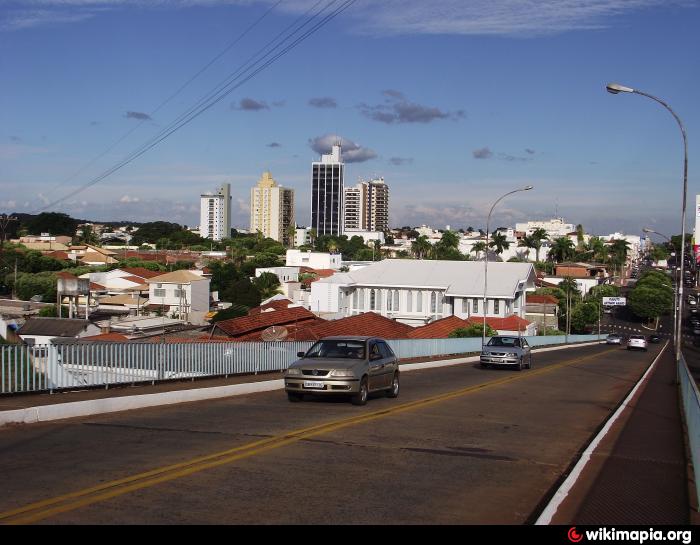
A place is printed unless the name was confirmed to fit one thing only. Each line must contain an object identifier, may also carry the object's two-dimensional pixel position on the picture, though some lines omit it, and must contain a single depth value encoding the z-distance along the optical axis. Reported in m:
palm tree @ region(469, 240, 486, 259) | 172.70
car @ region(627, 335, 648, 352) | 64.49
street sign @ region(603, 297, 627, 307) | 117.43
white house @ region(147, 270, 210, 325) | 98.19
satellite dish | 46.06
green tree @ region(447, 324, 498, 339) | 54.41
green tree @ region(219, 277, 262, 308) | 107.12
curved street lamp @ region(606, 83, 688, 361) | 25.84
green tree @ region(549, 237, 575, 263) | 188.68
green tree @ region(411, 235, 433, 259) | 186.88
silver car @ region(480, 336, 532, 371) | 32.28
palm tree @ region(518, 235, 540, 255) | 186.38
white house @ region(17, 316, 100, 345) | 53.31
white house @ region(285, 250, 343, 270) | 158.25
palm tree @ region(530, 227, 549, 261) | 186.25
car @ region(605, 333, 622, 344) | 80.20
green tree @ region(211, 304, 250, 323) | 84.40
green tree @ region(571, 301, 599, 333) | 117.25
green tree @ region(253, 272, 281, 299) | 113.44
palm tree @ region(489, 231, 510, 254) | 173.32
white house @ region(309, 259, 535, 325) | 74.25
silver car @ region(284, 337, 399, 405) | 17.17
